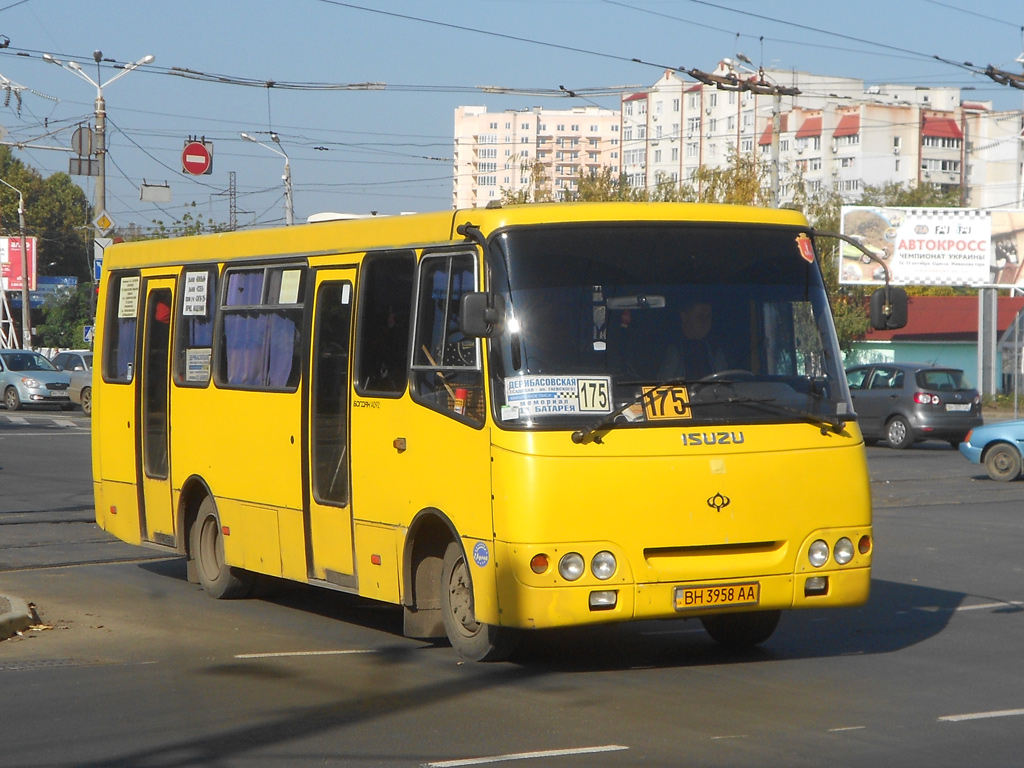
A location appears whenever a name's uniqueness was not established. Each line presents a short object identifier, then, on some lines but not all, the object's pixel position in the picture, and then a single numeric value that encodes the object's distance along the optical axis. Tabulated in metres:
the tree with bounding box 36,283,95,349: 73.25
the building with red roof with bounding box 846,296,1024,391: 58.25
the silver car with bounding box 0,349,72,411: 40.94
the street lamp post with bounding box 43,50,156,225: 32.81
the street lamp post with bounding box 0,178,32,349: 62.34
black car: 28.94
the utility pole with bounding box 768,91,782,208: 39.94
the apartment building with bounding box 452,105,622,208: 190.38
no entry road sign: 36.50
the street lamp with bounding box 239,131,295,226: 43.46
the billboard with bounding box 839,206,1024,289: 50.03
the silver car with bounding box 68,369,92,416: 39.84
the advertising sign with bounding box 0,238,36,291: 68.19
